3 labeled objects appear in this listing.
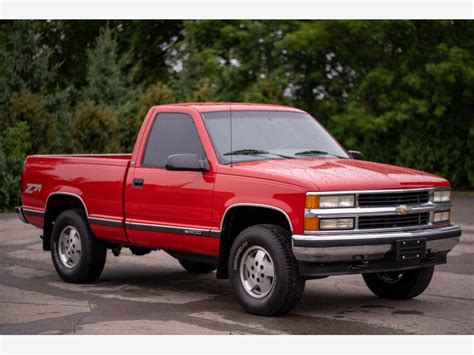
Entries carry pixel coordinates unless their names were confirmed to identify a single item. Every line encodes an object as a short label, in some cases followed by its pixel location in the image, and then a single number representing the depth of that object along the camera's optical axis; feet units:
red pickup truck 28.63
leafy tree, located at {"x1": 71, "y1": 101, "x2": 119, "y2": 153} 81.10
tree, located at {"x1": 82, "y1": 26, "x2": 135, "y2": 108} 97.81
